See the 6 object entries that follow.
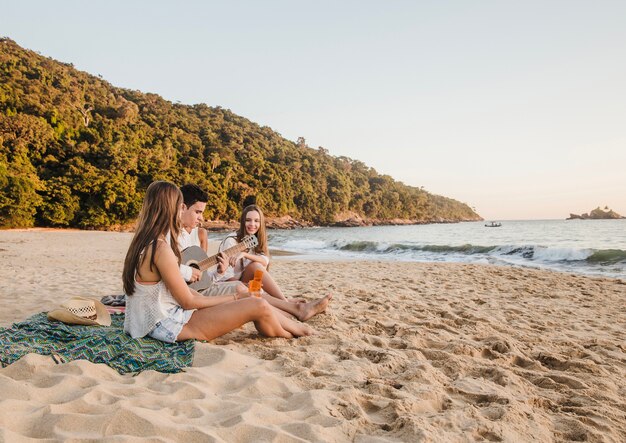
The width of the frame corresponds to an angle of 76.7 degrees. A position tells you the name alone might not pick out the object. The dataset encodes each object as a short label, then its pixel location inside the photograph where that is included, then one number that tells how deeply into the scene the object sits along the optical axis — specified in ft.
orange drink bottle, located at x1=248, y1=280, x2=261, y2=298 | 12.64
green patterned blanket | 8.99
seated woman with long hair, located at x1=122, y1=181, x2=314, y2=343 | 9.83
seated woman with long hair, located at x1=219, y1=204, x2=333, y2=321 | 14.84
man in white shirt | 14.33
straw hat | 11.34
